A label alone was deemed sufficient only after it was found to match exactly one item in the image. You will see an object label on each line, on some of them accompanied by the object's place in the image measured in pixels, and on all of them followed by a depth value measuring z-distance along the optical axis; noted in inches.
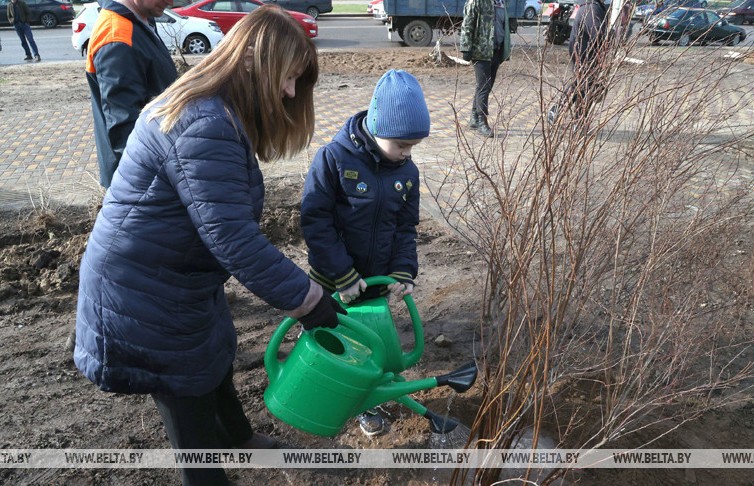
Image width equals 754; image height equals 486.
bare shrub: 61.9
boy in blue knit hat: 79.8
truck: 513.2
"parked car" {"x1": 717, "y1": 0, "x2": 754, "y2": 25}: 741.3
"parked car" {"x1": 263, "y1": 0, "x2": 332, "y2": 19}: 716.0
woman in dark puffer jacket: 57.5
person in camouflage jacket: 232.4
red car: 510.3
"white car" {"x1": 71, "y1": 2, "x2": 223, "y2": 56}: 469.1
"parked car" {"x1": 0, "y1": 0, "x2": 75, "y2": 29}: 682.8
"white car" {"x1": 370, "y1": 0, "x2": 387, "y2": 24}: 646.1
